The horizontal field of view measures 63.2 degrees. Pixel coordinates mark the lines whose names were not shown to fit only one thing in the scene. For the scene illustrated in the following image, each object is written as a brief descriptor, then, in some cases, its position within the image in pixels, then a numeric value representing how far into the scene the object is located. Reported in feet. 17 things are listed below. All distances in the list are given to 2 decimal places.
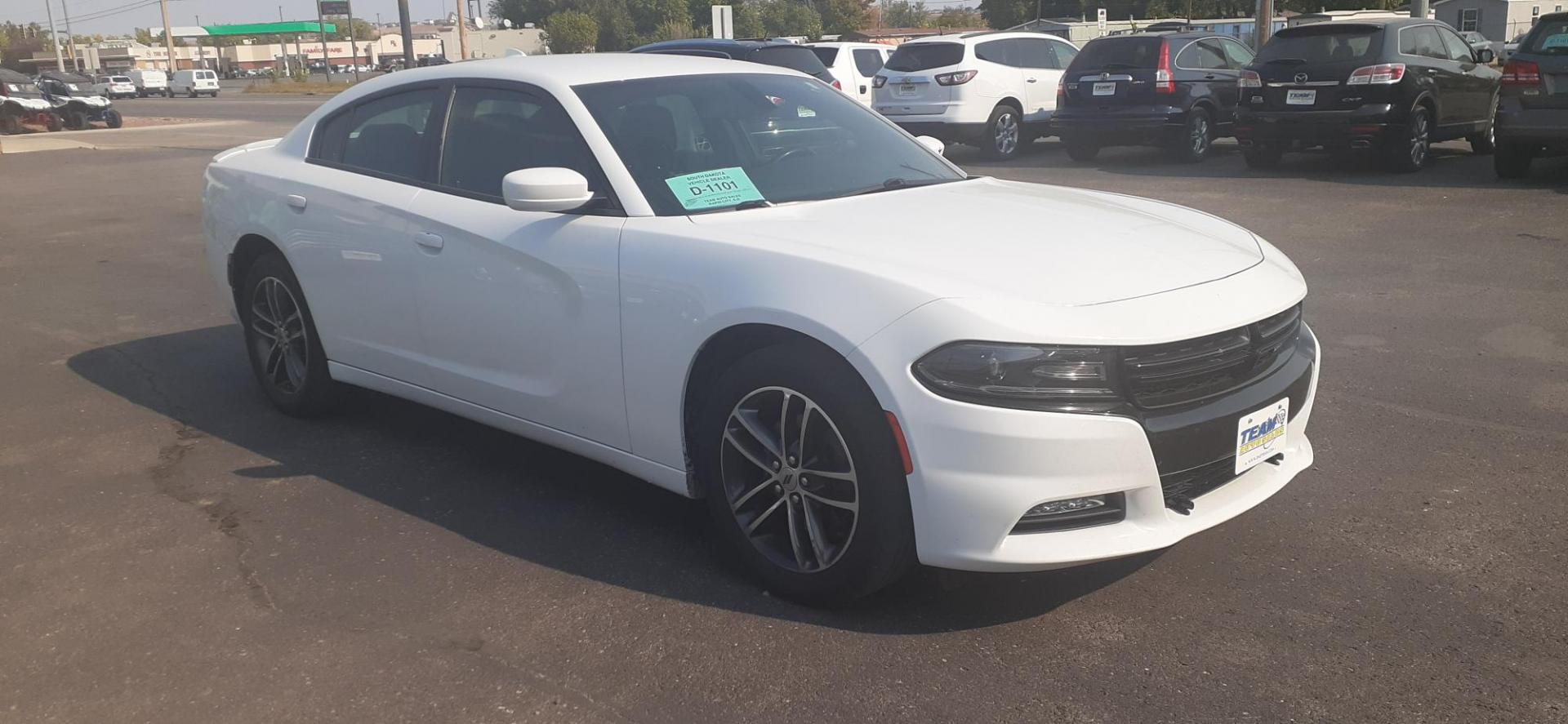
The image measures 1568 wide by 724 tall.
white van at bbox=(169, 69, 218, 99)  207.82
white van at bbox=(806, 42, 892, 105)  60.03
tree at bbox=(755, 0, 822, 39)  275.18
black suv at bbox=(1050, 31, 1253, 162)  49.06
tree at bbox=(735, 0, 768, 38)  250.37
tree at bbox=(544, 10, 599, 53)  228.43
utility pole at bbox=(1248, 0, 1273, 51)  68.49
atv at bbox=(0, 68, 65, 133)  96.48
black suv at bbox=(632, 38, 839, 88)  48.32
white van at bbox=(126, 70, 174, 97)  219.41
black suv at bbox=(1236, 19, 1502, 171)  40.81
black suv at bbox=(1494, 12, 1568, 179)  35.09
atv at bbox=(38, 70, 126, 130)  100.99
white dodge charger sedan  10.55
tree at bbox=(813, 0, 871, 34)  285.64
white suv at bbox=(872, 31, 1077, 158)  55.06
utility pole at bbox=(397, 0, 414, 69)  75.05
